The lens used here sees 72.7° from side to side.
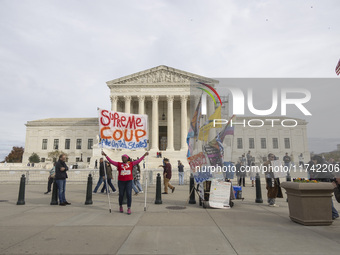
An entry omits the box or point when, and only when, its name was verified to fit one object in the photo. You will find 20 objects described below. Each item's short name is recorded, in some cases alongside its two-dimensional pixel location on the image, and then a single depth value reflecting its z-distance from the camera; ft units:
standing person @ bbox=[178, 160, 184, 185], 58.13
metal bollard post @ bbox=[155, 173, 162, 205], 30.04
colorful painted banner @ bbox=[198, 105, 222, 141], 29.10
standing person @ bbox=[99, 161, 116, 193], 39.67
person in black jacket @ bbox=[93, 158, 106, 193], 40.68
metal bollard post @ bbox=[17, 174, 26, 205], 30.05
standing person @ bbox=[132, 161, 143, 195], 38.42
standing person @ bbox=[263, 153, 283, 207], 28.37
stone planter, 19.07
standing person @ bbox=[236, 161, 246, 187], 52.21
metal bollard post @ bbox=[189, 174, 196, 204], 31.04
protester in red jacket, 24.31
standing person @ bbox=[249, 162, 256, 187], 58.39
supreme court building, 157.89
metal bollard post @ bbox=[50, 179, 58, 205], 29.99
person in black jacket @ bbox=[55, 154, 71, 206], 29.22
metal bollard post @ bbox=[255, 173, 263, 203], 32.14
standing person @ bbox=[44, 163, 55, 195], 39.66
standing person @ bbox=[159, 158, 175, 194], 40.16
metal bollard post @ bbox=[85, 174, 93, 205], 29.89
